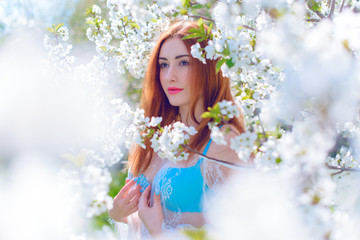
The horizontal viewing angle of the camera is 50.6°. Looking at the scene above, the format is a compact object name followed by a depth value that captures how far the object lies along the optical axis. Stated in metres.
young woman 2.05
